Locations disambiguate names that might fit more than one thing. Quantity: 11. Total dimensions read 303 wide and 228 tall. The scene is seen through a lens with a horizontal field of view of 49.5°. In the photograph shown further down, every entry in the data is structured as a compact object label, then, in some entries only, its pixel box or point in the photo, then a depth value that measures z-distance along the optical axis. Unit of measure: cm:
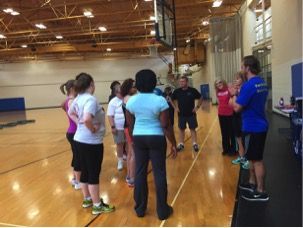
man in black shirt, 650
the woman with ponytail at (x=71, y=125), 401
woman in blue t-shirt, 322
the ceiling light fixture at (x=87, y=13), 1420
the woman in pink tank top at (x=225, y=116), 586
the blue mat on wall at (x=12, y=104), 2728
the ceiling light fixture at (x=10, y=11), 1283
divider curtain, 1548
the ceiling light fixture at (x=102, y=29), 1766
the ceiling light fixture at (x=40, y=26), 1626
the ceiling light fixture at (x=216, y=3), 1294
